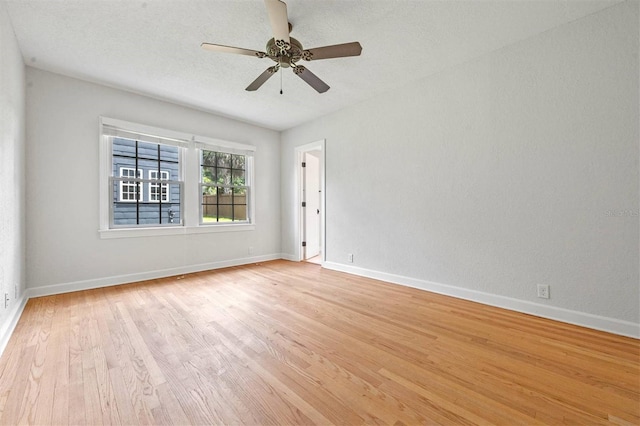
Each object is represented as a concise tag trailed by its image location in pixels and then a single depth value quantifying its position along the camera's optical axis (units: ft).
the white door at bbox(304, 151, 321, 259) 17.91
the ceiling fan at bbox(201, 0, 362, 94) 6.29
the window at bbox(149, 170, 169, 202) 12.98
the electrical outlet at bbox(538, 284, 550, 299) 8.09
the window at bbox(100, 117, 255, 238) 11.82
